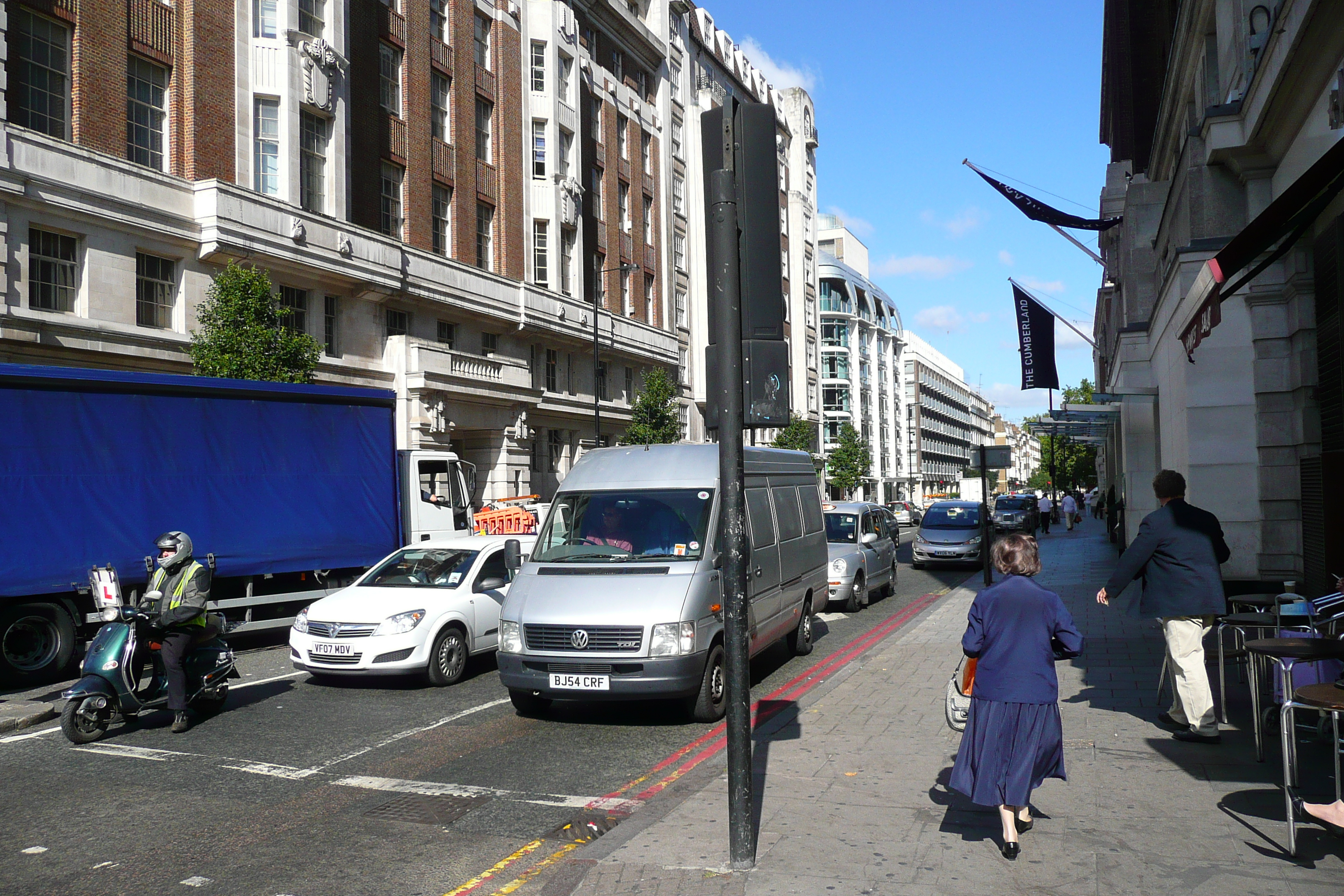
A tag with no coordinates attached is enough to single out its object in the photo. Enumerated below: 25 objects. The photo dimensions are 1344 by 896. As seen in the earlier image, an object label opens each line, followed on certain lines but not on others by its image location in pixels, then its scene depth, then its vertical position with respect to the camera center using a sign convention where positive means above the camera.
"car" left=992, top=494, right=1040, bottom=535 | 39.59 -1.59
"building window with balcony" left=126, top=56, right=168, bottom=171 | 22.17 +8.40
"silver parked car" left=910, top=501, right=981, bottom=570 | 25.31 -1.47
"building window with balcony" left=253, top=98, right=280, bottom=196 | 25.19 +8.57
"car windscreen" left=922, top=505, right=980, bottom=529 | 26.44 -1.06
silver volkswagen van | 8.16 -0.91
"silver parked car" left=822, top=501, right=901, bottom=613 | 17.16 -1.31
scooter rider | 8.59 -0.97
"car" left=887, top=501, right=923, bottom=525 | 62.44 -2.20
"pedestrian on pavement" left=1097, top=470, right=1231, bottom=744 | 6.95 -0.76
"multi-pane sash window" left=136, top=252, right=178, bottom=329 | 21.94 +4.39
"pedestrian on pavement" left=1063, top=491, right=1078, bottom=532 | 48.87 -1.72
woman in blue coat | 4.88 -1.05
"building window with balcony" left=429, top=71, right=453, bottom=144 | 32.72 +12.35
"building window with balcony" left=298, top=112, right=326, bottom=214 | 26.42 +8.56
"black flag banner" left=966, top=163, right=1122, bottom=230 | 25.75 +6.77
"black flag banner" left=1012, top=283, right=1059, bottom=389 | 29.83 +4.15
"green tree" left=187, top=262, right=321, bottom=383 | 20.62 +3.13
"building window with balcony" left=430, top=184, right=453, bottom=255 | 32.78 +8.63
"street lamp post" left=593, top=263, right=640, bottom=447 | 35.98 +2.53
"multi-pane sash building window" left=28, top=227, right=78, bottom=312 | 19.70 +4.34
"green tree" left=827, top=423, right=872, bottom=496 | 74.94 +1.24
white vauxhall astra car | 10.18 -1.36
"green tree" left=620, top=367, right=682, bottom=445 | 40.41 +2.76
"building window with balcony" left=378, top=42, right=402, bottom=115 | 30.23 +12.27
